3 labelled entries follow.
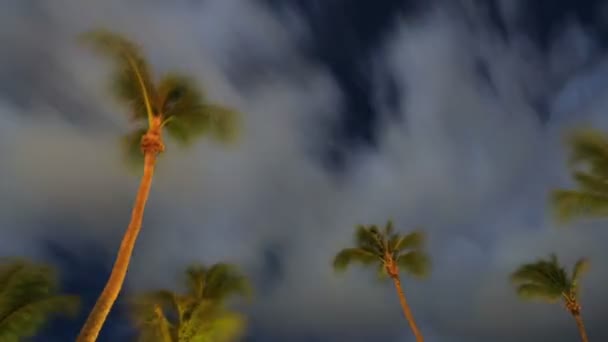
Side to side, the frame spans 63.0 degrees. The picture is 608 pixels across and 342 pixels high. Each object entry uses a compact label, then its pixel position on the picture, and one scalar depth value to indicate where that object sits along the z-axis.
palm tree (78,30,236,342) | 16.56
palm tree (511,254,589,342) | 32.75
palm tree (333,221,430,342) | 30.52
